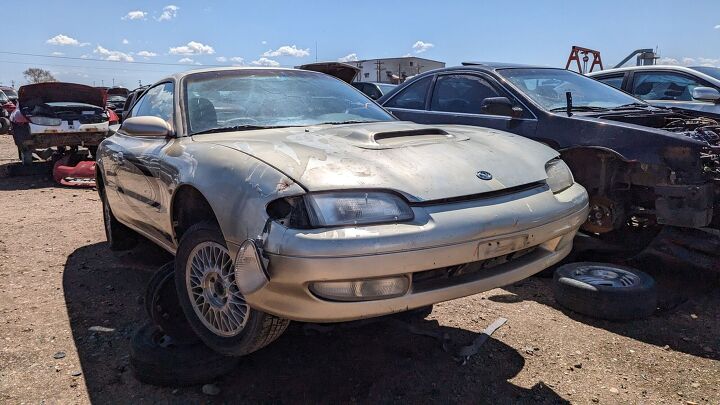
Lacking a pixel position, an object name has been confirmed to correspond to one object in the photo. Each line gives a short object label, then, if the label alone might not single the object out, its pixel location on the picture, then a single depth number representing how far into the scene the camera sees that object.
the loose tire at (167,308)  2.68
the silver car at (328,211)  1.95
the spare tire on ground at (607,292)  3.16
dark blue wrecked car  3.46
